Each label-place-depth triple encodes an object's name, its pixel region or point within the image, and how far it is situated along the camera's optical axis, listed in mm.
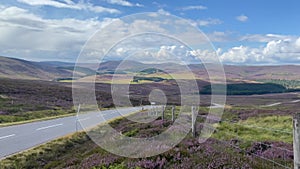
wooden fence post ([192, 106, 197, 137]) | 16597
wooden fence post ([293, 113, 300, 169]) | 7855
